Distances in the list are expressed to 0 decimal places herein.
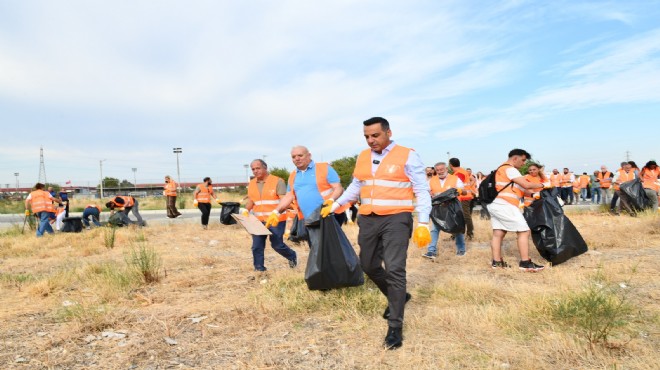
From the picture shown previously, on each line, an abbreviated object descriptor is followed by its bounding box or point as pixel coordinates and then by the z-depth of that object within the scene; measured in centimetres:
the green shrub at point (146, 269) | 559
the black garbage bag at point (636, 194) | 1081
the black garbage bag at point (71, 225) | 1210
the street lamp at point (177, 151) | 4925
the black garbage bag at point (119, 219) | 1252
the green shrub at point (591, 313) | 335
